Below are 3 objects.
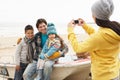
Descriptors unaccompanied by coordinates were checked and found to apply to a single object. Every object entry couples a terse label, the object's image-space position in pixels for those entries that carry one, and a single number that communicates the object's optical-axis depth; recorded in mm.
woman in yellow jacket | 1499
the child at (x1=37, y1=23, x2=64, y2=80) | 2720
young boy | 2883
